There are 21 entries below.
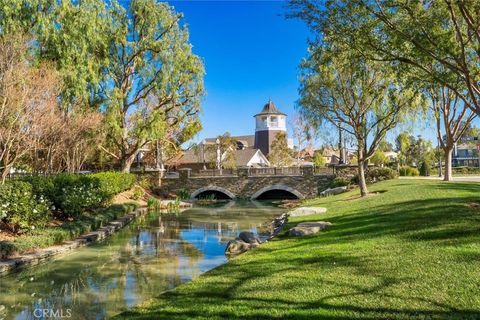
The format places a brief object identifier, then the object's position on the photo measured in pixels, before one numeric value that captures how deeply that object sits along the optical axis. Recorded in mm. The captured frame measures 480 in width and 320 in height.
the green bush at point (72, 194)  14195
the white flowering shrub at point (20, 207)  10844
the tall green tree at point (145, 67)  27062
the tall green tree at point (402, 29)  8305
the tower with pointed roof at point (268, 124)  61250
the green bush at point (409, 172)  38156
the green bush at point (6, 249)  9688
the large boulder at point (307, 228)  10148
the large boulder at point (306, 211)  14820
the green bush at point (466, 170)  43688
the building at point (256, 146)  52406
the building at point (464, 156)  76875
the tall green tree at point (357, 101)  17391
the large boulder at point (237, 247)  11258
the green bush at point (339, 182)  28925
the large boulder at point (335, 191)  25047
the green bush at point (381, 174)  27591
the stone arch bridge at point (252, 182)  33031
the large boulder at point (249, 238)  11925
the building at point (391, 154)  92950
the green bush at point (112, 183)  19016
